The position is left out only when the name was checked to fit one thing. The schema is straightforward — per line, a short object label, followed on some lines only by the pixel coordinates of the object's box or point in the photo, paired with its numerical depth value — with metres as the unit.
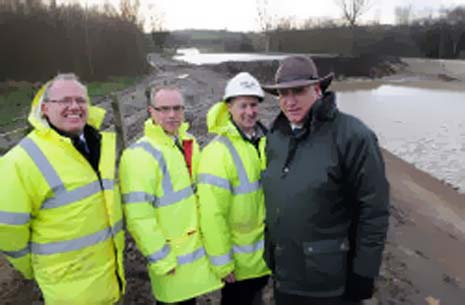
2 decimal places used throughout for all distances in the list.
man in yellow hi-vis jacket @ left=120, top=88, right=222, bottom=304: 2.86
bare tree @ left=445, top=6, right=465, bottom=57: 56.91
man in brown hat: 2.35
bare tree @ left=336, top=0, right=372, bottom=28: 75.88
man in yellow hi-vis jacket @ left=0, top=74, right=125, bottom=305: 2.47
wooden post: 5.62
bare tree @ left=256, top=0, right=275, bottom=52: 75.84
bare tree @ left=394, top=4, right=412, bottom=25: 96.56
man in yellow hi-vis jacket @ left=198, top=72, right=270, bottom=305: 3.02
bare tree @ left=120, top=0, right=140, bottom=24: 37.22
